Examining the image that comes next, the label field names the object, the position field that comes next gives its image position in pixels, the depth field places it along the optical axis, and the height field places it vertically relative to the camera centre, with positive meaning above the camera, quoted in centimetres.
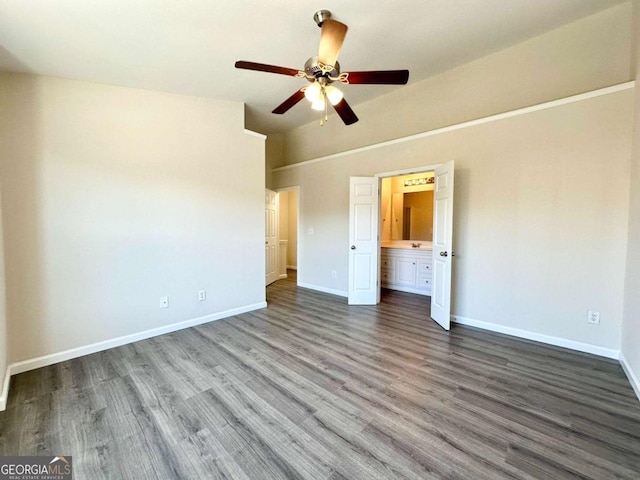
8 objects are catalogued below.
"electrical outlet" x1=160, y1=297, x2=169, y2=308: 335 -97
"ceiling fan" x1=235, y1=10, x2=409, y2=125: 190 +127
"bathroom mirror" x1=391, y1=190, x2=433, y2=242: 563 +24
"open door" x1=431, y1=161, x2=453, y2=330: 340 -24
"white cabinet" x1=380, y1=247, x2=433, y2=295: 510 -87
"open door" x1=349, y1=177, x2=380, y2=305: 448 -26
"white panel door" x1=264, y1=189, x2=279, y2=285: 589 -23
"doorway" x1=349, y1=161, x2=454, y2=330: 347 -40
